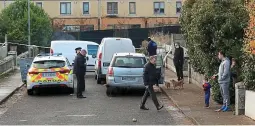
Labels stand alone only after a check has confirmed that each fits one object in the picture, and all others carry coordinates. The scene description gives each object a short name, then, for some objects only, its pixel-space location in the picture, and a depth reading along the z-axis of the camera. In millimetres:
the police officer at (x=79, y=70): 19281
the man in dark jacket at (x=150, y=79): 15906
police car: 20016
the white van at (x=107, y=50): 24016
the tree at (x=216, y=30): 15805
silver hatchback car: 19578
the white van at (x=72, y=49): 28516
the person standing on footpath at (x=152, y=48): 26577
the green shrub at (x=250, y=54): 13133
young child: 15969
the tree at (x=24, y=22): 45844
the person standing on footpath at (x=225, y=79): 14953
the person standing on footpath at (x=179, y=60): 23297
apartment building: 69438
